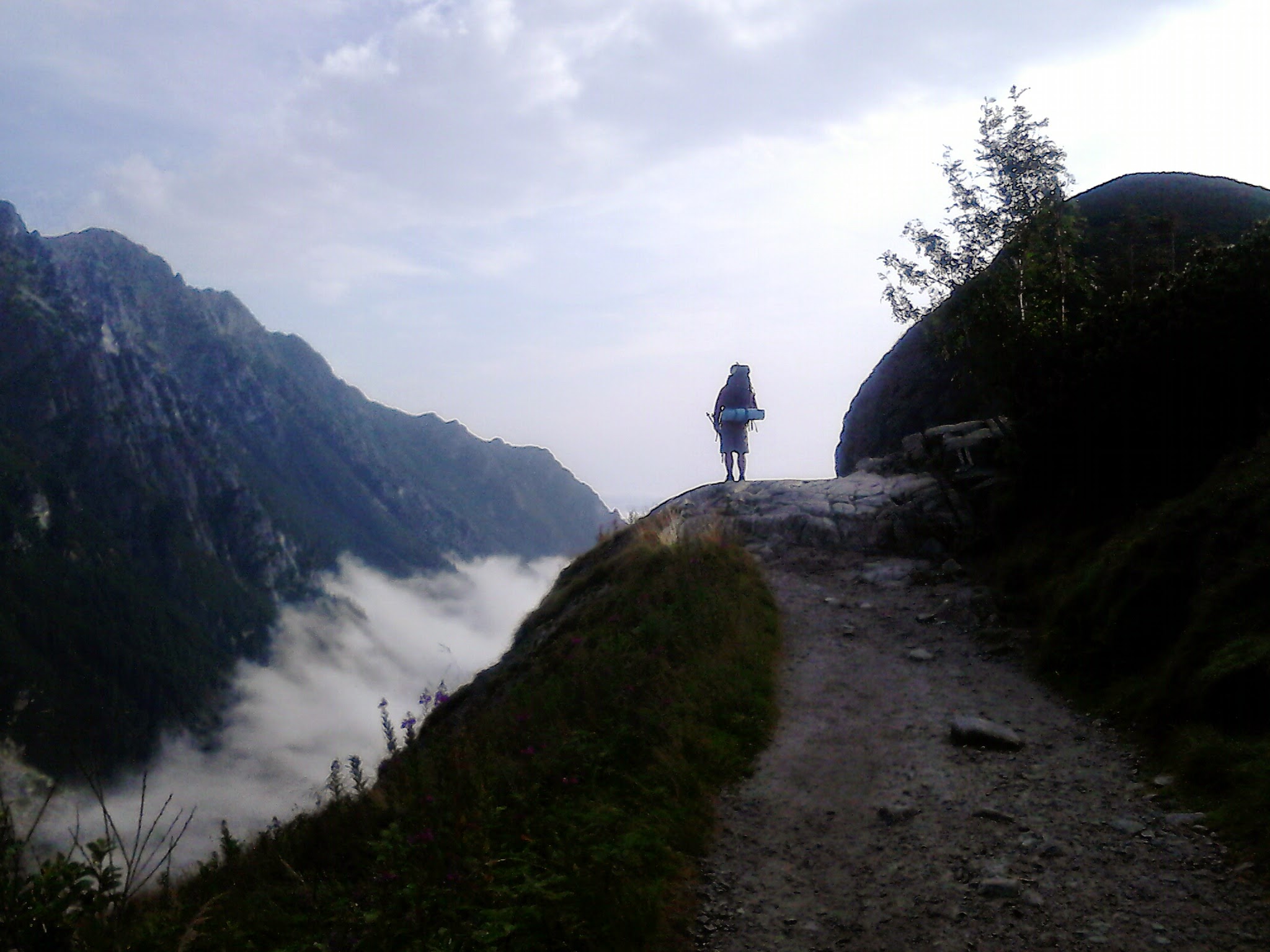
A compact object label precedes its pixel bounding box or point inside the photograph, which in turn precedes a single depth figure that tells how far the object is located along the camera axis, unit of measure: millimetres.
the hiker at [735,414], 24219
